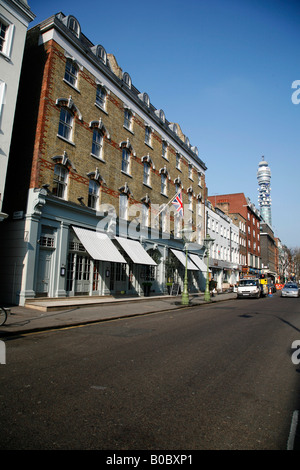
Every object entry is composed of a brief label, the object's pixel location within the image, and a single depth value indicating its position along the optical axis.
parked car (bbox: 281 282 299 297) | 33.06
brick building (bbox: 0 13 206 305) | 15.39
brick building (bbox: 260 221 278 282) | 83.56
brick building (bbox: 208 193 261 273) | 56.54
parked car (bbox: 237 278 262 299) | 29.68
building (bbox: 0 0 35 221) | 13.90
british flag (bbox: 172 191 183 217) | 22.52
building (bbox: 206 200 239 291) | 40.50
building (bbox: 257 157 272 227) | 190.88
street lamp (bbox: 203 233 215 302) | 23.63
